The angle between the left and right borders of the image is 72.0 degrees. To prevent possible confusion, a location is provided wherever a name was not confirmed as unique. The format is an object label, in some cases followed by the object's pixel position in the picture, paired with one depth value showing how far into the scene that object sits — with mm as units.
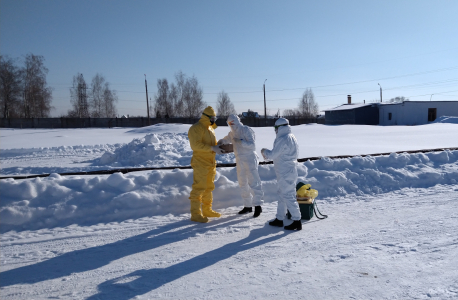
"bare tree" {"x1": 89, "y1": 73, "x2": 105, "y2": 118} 52281
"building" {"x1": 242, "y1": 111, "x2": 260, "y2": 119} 56469
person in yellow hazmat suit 5500
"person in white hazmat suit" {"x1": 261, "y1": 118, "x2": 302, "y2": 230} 5027
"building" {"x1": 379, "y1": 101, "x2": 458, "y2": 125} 37250
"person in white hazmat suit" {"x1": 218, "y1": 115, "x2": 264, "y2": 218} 5770
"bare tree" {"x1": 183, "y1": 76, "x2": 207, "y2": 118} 55812
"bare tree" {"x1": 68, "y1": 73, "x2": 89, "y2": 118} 50344
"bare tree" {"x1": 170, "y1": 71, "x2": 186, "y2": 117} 56219
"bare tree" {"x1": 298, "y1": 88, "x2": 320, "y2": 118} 74250
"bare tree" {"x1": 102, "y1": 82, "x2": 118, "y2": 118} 53312
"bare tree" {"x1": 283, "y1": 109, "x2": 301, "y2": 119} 74938
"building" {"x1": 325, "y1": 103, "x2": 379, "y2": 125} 40688
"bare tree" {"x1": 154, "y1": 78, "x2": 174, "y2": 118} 57662
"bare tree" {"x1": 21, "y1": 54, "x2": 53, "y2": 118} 43247
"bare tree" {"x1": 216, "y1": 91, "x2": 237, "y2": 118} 65250
